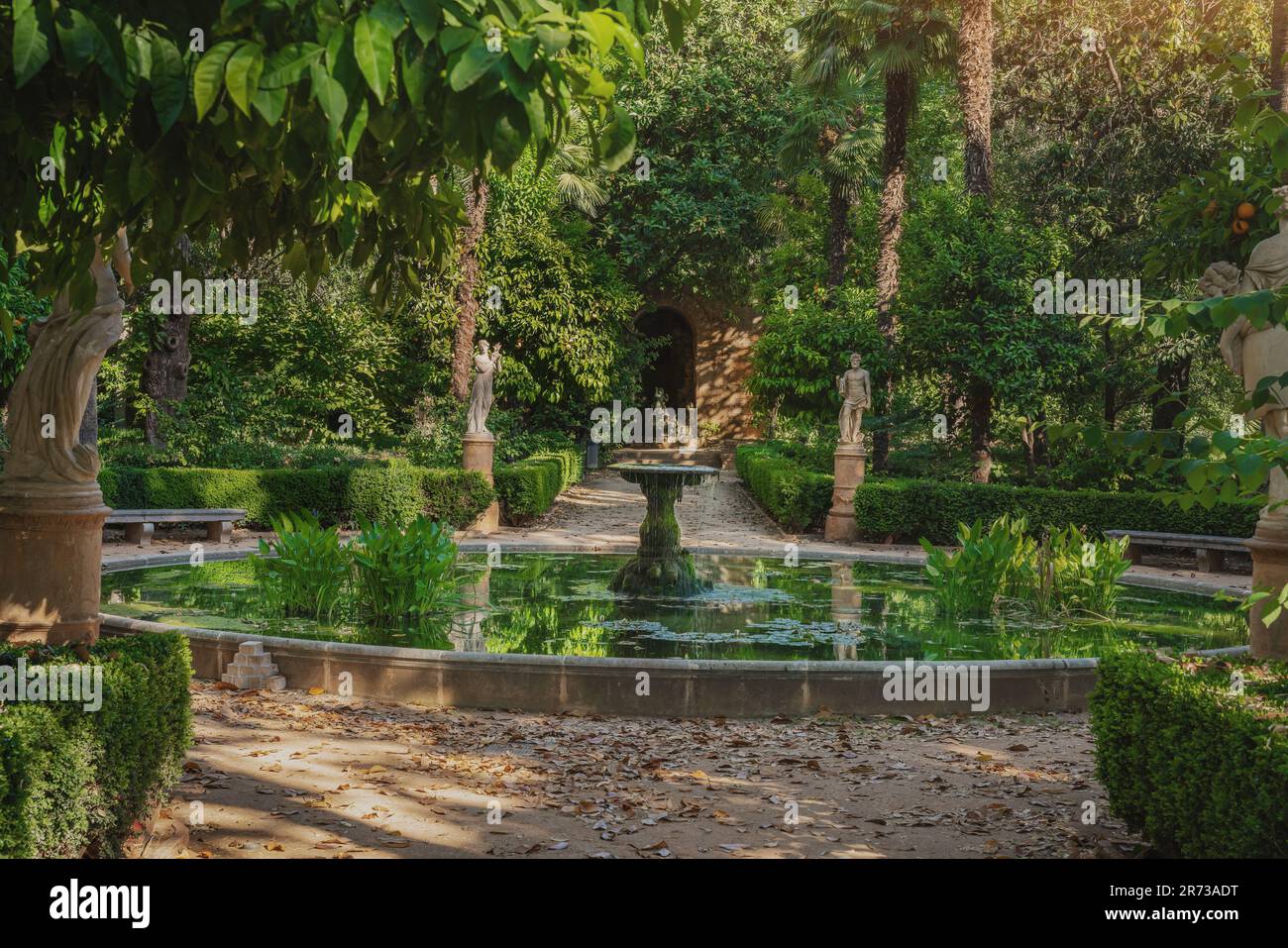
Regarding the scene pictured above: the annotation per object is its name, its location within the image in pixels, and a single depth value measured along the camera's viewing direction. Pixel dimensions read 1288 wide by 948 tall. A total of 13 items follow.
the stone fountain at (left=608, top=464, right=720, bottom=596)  10.89
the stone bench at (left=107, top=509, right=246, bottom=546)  14.59
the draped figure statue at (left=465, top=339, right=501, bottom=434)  17.55
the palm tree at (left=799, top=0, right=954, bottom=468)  20.14
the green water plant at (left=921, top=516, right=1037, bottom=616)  9.60
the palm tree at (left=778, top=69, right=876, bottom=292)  24.58
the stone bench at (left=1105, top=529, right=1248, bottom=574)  14.40
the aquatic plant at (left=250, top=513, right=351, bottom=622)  8.55
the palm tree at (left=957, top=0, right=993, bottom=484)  18.05
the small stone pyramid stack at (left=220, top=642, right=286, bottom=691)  7.22
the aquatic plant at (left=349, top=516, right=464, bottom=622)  8.46
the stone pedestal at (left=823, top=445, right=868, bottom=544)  17.34
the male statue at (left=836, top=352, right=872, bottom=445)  17.55
